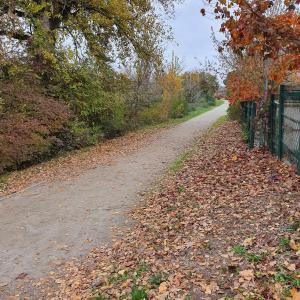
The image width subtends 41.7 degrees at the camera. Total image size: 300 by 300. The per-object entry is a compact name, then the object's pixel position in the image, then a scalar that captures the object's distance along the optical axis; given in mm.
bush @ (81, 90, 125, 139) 18341
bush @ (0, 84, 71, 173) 11969
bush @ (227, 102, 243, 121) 22297
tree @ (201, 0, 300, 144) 4848
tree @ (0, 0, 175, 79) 14195
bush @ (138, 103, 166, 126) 26719
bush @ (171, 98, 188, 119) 33219
